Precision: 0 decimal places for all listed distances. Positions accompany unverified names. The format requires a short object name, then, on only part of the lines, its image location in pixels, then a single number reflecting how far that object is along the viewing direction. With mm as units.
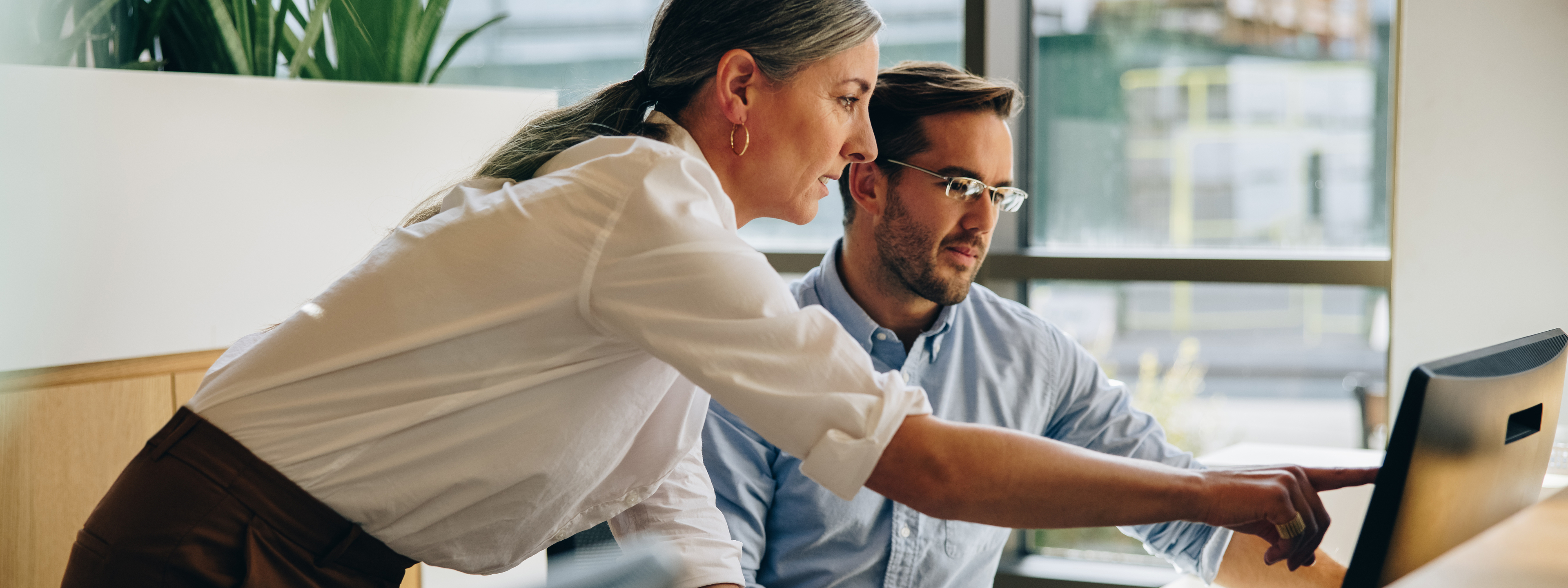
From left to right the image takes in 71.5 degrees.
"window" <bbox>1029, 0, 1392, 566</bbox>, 2580
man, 1564
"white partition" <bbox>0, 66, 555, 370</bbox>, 1769
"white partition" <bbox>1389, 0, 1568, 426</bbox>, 2070
